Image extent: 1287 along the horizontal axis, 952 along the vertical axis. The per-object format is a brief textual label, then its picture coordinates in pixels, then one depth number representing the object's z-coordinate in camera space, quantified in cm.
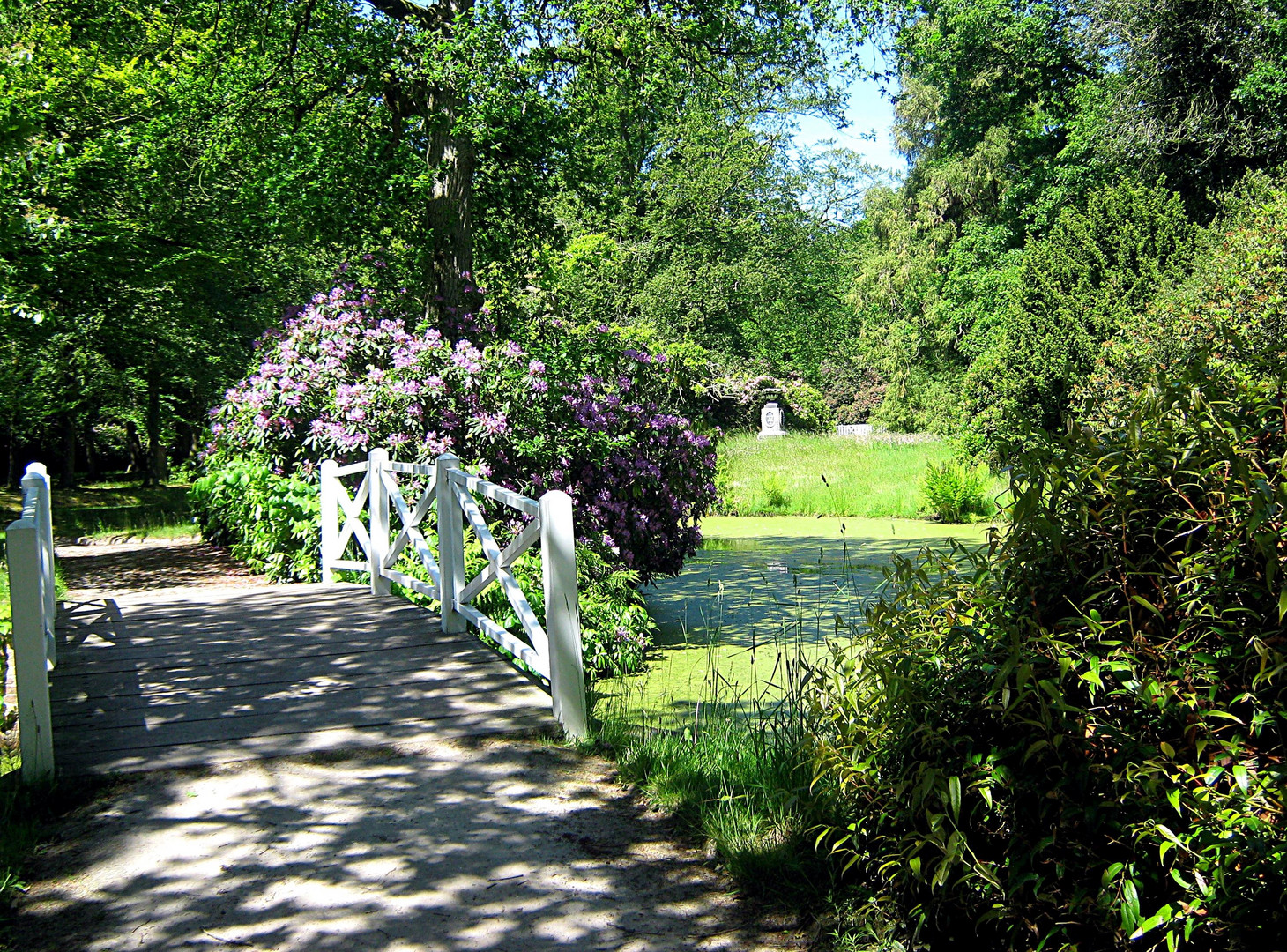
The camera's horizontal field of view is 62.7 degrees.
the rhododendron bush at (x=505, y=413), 1008
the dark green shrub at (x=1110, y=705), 230
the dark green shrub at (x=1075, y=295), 2095
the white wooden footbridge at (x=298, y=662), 471
